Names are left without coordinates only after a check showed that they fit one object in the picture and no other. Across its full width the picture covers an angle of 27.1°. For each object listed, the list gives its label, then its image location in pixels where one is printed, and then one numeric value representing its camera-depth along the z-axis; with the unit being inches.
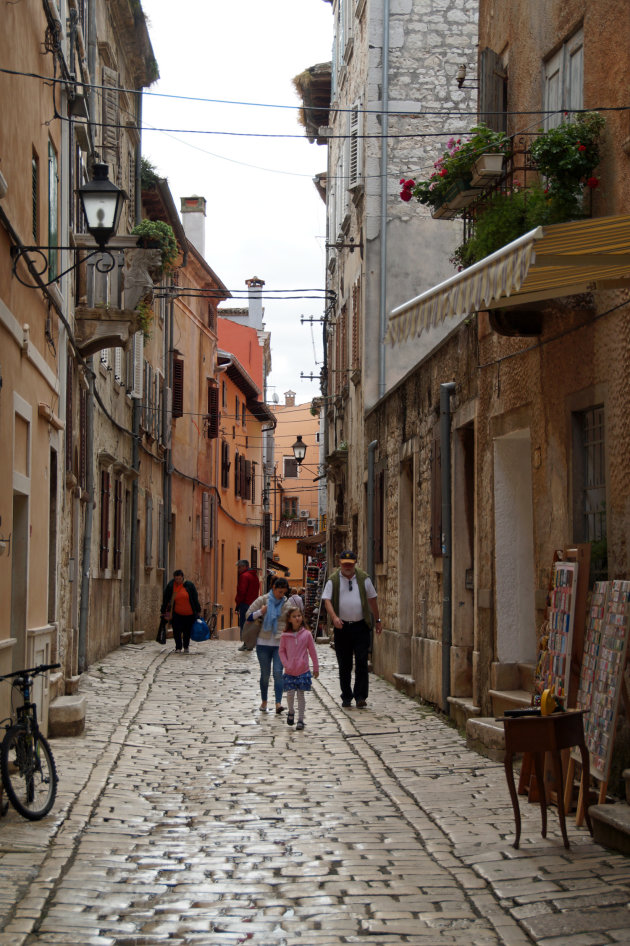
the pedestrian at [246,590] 1072.8
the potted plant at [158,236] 716.7
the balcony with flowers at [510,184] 352.5
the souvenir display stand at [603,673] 287.7
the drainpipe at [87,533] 703.1
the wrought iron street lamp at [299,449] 1437.0
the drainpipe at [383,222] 853.8
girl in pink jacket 514.0
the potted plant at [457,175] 422.6
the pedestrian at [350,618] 570.3
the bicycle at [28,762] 311.4
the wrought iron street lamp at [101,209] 434.3
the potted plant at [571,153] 350.0
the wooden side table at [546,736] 281.6
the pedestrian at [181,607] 914.1
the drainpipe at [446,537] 531.5
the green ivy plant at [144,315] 677.9
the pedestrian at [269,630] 560.7
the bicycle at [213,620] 1459.2
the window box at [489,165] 415.2
